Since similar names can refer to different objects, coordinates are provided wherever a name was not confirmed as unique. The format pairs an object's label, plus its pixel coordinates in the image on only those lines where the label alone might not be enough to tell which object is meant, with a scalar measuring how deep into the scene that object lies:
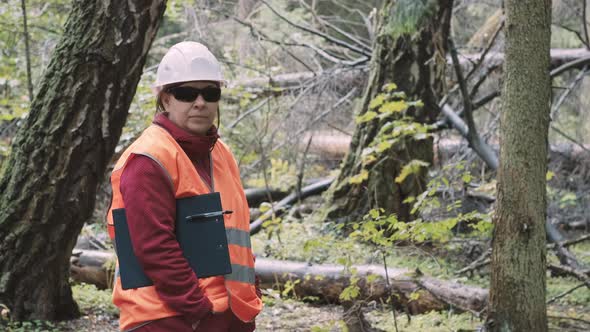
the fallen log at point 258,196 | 22.69
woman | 5.18
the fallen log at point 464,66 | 18.78
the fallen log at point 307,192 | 20.42
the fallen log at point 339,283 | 12.43
